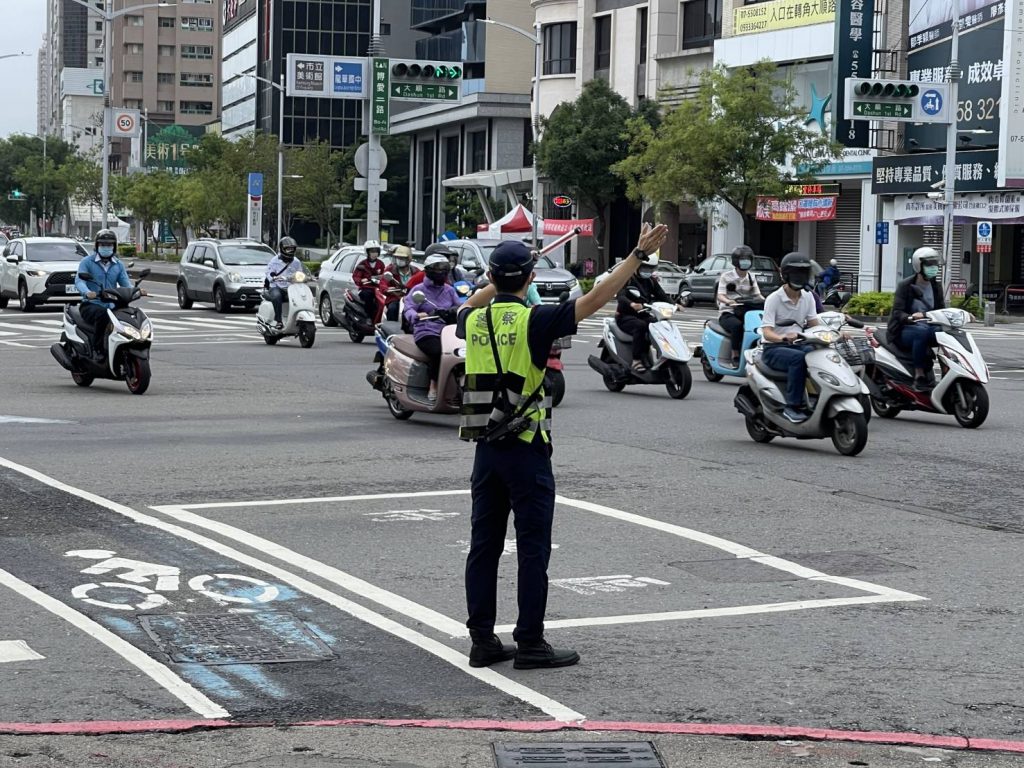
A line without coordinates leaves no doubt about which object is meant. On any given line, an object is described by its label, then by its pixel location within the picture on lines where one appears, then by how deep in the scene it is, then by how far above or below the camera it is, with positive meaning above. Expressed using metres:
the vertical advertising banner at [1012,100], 44.53 +4.24
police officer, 6.69 -0.81
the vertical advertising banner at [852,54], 52.00 +6.34
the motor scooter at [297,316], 26.83 -1.30
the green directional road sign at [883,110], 41.03 +3.58
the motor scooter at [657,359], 18.73 -1.32
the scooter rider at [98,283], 18.53 -0.57
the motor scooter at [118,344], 18.30 -1.27
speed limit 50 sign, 86.06 +6.40
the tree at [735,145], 51.56 +3.29
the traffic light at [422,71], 37.47 +3.92
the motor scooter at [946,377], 15.83 -1.25
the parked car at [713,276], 46.81 -0.85
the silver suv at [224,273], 37.78 -0.87
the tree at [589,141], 63.75 +4.07
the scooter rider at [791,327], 14.05 -0.69
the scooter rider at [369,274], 27.22 -0.59
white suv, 37.28 -0.91
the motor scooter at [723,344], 20.00 -1.24
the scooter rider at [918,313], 16.17 -0.62
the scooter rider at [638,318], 19.00 -0.86
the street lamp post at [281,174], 83.69 +3.34
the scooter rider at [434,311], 15.64 -0.70
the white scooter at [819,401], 13.66 -1.31
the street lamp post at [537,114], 66.12 +5.44
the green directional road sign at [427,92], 37.59 +3.47
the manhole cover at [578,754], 5.43 -1.73
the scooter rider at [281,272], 26.86 -0.58
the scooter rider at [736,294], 20.31 -0.59
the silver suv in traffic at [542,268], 35.81 -0.62
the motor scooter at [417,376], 15.41 -1.31
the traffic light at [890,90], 40.97 +4.08
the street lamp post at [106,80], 59.88 +5.69
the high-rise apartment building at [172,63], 177.75 +19.00
